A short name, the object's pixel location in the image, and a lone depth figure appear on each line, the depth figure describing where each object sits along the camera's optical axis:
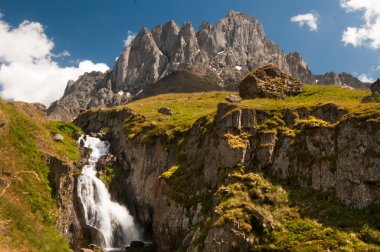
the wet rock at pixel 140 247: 49.09
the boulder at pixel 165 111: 89.31
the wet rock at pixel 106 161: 68.94
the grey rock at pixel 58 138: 65.44
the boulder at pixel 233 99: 62.55
